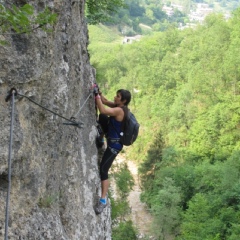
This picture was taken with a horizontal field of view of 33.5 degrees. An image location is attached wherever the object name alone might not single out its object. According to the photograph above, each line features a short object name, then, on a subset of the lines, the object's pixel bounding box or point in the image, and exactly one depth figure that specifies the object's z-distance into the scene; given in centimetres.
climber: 725
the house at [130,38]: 11902
